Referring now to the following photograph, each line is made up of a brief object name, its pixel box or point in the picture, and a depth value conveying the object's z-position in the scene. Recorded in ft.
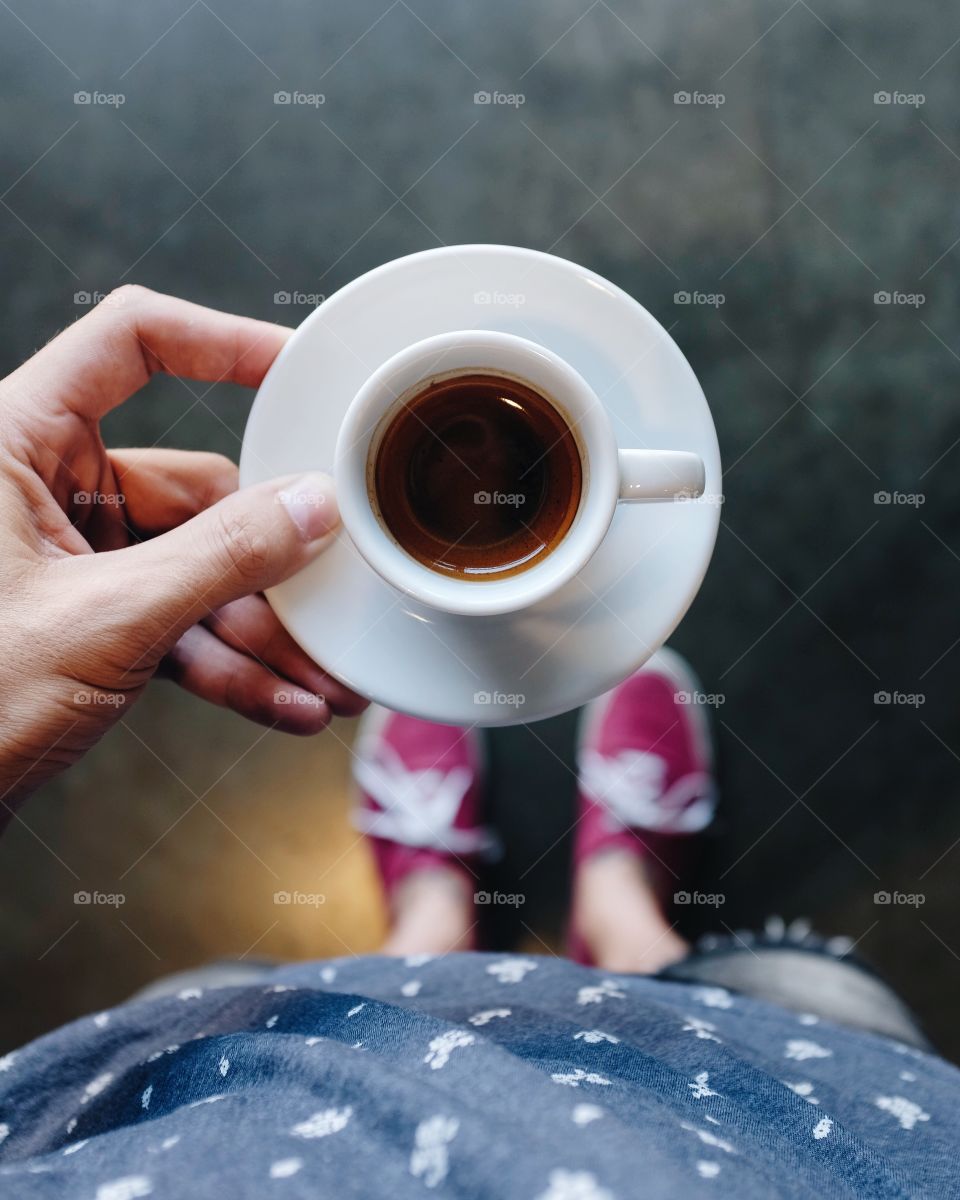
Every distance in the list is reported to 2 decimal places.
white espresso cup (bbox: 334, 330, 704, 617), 2.15
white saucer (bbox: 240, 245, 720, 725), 2.34
